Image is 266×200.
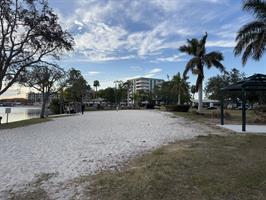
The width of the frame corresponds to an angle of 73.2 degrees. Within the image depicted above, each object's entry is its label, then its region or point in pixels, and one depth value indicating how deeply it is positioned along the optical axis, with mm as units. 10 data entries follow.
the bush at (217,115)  16948
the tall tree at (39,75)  14789
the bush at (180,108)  25425
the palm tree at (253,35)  11300
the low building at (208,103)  59512
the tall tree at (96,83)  70013
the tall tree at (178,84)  34736
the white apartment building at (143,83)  99872
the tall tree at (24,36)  12484
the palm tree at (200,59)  20134
